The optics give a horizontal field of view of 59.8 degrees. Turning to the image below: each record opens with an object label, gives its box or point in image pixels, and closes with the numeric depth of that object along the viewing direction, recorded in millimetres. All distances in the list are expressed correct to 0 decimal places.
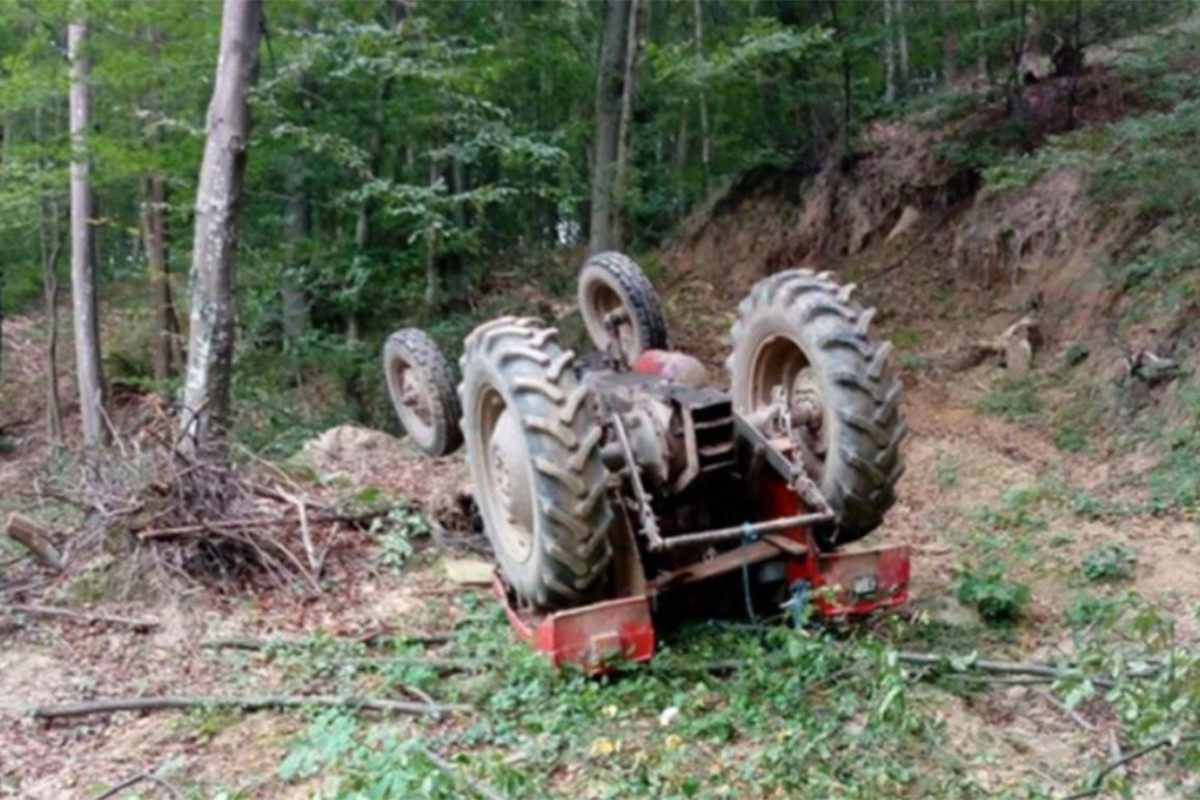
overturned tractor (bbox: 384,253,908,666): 4023
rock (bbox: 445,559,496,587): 5449
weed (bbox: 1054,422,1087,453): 7930
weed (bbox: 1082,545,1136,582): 5523
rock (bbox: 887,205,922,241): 12031
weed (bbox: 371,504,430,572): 5703
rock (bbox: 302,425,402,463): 7504
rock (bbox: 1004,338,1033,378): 9438
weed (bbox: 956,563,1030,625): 4738
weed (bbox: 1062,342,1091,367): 9039
